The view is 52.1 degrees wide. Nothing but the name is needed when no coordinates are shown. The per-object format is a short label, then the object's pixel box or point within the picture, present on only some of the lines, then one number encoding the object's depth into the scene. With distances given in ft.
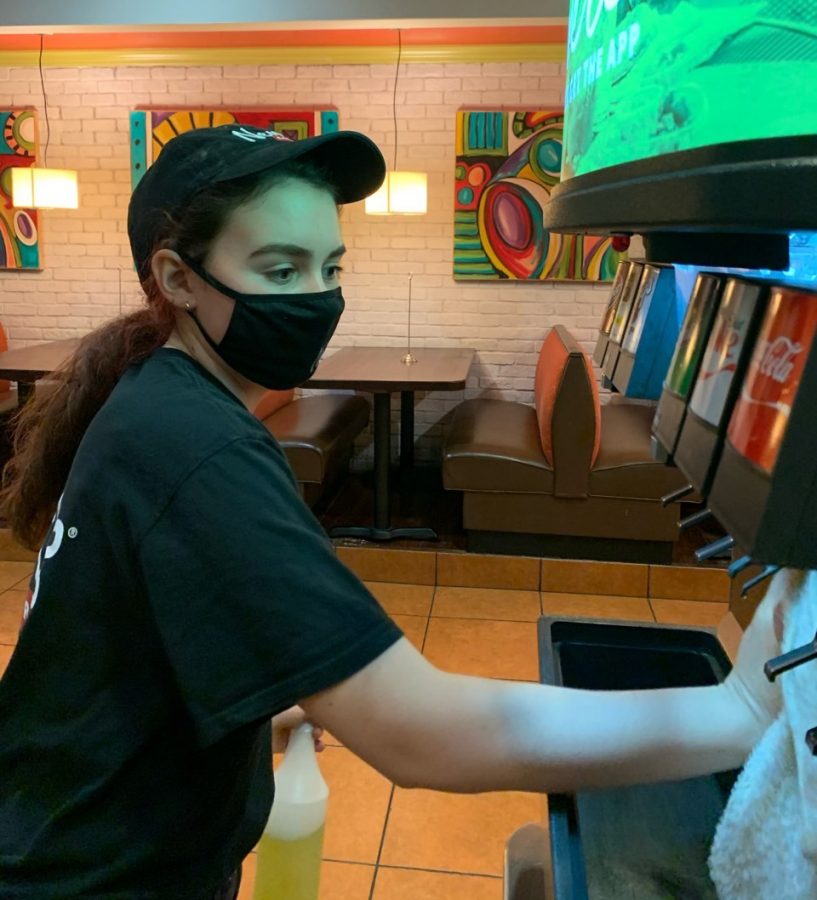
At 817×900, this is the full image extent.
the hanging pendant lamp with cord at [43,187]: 14.62
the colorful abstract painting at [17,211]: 17.43
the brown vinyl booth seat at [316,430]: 12.94
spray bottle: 3.84
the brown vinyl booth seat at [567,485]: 12.34
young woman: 2.34
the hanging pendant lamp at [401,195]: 14.14
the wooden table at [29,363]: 13.08
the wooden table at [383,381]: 12.59
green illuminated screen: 1.73
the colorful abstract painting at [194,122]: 16.71
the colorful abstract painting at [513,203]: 16.24
